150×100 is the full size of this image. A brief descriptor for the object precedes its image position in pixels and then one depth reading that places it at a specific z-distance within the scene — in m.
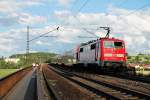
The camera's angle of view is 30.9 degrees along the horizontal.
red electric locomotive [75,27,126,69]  27.97
